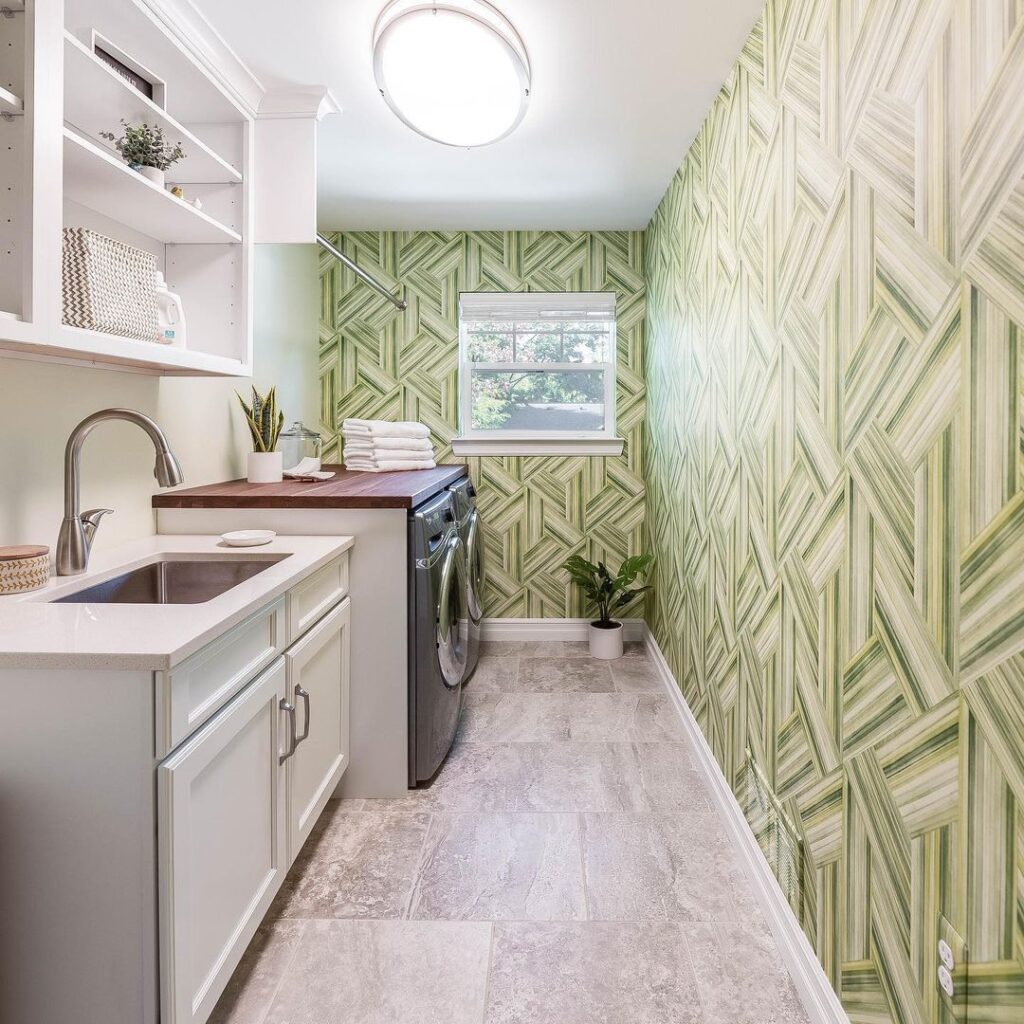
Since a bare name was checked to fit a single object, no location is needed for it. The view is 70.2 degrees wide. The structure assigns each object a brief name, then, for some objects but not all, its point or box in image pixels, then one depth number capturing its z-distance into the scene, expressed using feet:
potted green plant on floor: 12.31
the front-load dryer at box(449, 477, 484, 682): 10.16
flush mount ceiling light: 6.22
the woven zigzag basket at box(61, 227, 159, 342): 4.88
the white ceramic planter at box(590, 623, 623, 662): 12.54
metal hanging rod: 9.55
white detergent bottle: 6.12
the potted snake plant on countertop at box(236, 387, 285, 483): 9.29
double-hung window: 13.42
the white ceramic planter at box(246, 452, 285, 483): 9.29
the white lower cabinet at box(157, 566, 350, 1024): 3.74
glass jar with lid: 10.89
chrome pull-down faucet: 5.32
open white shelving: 4.25
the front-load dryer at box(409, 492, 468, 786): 7.52
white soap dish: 6.66
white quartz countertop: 3.58
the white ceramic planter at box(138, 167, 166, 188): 5.85
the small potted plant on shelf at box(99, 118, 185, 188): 5.77
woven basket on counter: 4.87
